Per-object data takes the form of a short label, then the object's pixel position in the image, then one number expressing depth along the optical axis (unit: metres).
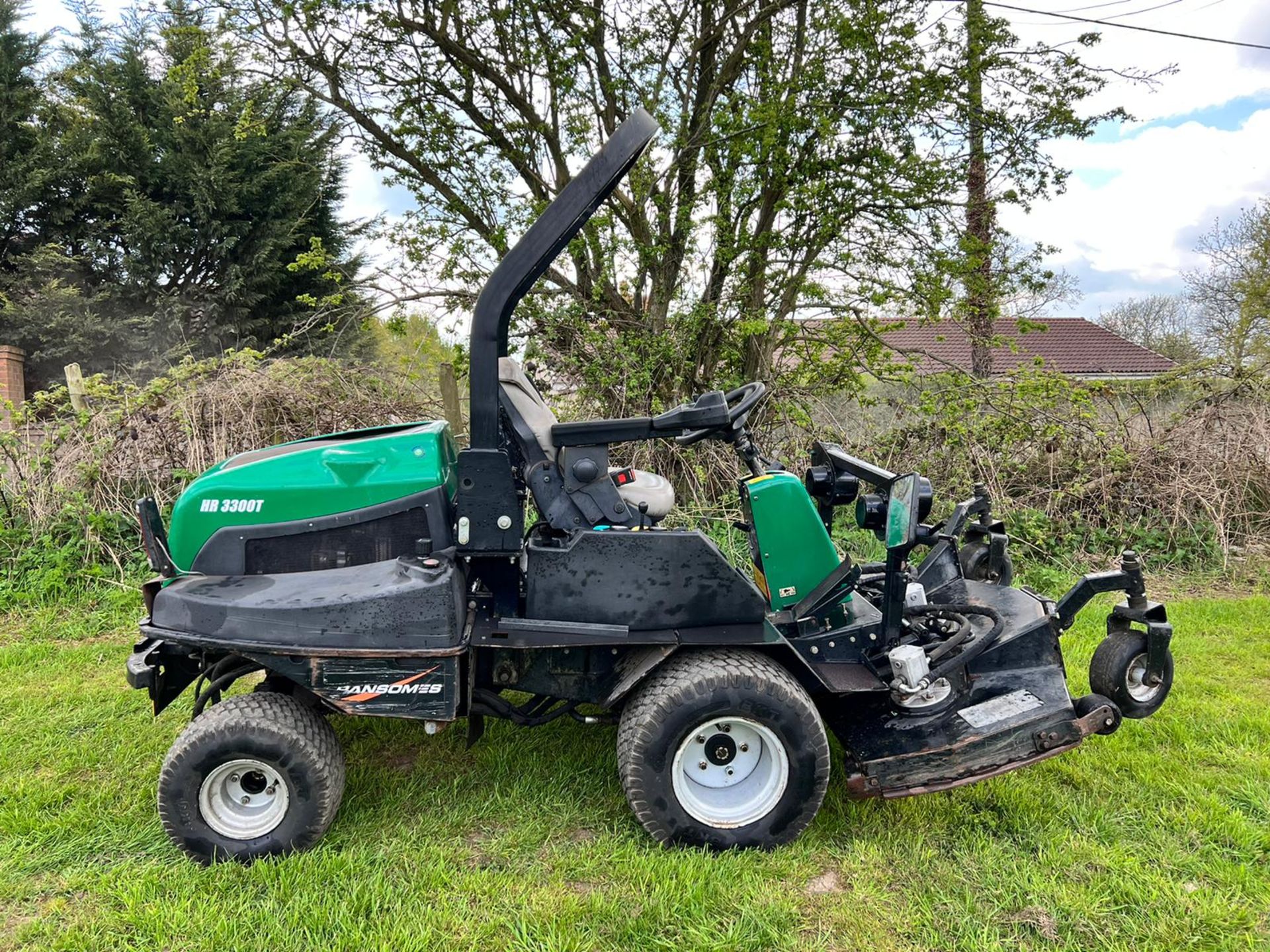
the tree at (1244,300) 13.73
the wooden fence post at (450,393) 6.52
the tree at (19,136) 12.30
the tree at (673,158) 6.01
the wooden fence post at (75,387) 6.17
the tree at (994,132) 6.06
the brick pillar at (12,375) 11.18
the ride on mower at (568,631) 2.51
